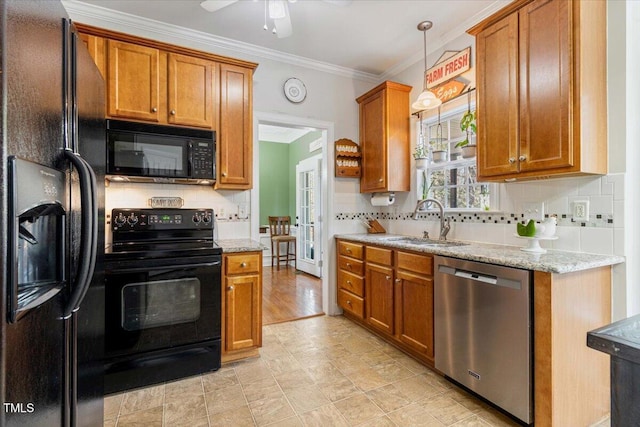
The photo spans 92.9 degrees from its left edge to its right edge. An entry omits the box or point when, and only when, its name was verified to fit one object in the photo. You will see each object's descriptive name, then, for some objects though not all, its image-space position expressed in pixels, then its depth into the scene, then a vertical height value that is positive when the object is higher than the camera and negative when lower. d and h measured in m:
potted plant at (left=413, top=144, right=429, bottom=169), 3.03 +0.56
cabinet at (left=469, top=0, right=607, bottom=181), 1.72 +0.75
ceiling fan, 1.90 +1.30
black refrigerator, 0.62 -0.01
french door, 5.35 +0.00
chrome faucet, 2.74 -0.11
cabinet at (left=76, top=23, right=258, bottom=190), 2.27 +1.01
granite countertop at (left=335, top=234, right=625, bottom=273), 1.55 -0.26
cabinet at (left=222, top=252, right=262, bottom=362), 2.39 -0.74
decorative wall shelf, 3.53 +0.64
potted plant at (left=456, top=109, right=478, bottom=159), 2.56 +0.69
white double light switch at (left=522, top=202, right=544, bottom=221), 2.15 +0.01
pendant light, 2.55 +0.95
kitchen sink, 2.53 -0.26
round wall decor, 3.29 +1.35
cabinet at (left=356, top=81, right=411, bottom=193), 3.21 +0.81
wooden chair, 6.23 -0.43
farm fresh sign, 2.70 +1.36
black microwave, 2.24 +0.47
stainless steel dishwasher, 1.62 -0.71
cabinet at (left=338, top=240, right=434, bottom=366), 2.27 -0.71
